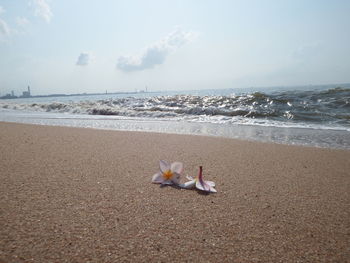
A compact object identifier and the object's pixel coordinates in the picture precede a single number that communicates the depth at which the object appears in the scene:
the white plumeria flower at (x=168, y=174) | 0.56
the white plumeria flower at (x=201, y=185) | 0.52
